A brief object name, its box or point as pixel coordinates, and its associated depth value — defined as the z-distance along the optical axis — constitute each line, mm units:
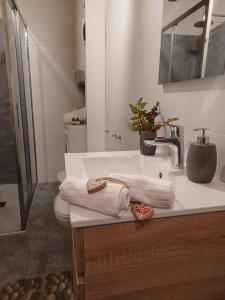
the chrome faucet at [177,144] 1027
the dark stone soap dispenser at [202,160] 812
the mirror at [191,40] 888
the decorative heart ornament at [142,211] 607
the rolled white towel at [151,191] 648
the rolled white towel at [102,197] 613
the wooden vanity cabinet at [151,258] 625
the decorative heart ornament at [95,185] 649
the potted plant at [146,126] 1271
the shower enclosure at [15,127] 1872
